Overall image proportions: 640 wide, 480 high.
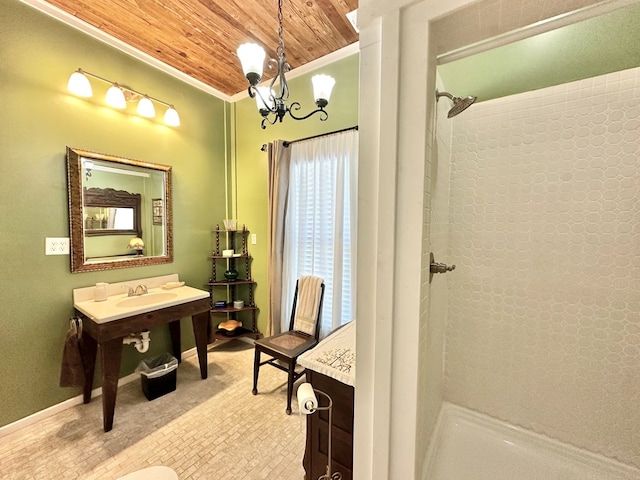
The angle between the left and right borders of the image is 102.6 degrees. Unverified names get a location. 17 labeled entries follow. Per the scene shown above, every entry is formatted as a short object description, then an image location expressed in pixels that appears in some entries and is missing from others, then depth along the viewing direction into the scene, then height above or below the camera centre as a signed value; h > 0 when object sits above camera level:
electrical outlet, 1.82 -0.12
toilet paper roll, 0.93 -0.63
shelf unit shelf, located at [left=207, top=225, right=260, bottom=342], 2.84 -0.57
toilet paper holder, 0.94 -0.64
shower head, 0.95 +0.53
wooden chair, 1.89 -0.91
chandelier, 1.35 +0.88
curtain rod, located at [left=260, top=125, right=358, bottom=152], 2.17 +0.86
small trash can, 2.02 -1.17
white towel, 2.22 -0.65
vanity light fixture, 1.81 +1.05
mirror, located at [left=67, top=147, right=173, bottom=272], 1.94 +0.15
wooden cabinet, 1.11 -0.92
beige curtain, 2.51 +0.12
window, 2.19 +0.08
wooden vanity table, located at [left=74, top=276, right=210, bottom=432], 1.70 -0.72
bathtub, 1.18 -1.11
